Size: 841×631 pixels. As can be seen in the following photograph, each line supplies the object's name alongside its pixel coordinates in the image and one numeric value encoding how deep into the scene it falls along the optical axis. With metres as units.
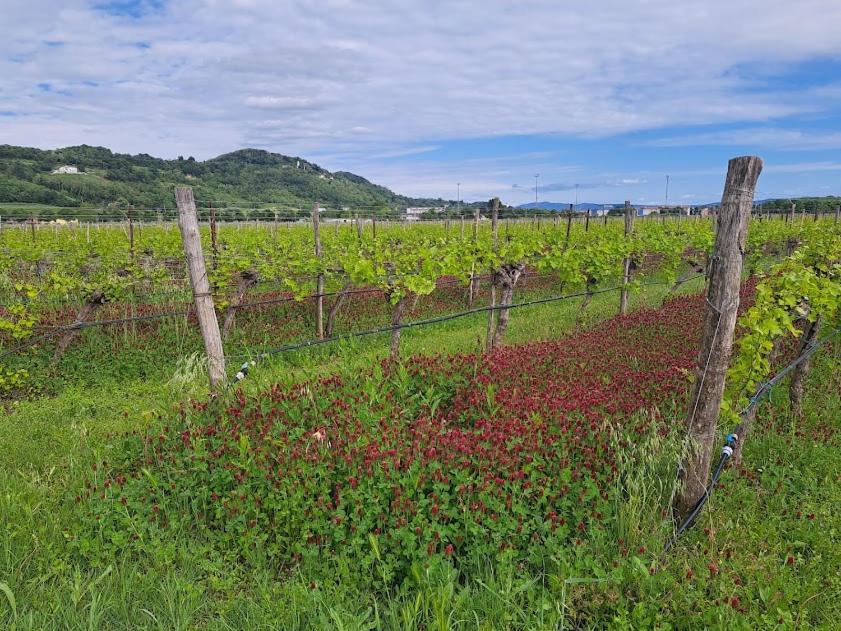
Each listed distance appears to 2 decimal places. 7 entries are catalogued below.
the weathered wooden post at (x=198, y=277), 5.88
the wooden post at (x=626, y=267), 12.38
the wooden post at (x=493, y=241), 9.22
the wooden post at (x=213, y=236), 11.62
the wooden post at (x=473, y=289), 14.70
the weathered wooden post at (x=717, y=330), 3.67
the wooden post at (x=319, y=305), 11.34
